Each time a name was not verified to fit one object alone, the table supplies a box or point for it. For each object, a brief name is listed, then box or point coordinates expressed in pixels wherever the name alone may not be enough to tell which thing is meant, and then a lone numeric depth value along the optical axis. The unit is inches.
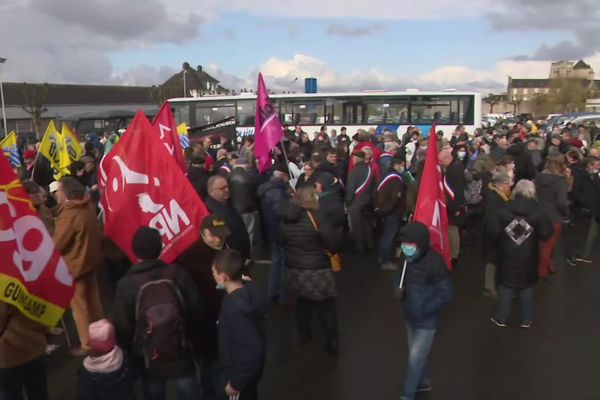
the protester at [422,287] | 153.5
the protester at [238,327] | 127.6
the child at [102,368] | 118.4
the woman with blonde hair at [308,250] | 192.9
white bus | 878.4
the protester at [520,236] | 211.2
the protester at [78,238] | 186.4
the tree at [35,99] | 1882.4
